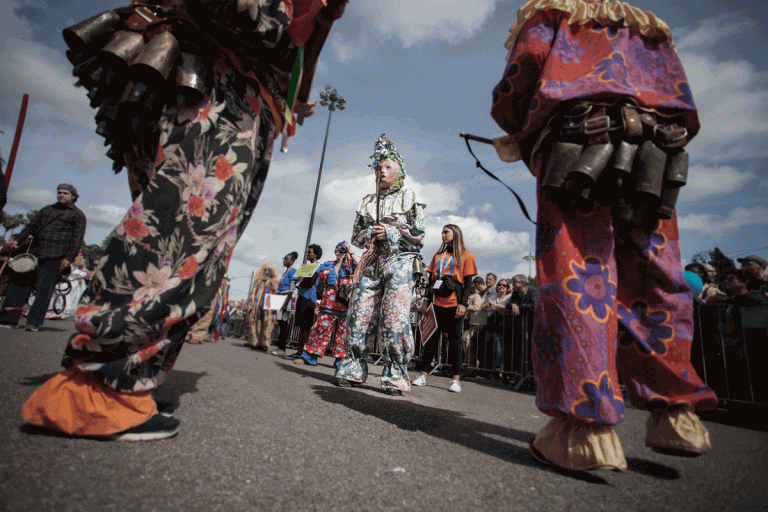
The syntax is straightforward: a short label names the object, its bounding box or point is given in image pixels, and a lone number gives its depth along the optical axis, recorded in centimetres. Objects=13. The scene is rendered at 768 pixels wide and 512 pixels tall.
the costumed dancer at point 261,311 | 837
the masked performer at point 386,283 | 339
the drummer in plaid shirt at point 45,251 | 488
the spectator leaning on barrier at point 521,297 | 616
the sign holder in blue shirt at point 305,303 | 666
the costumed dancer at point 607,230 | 144
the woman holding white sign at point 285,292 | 760
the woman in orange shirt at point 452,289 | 494
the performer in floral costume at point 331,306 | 562
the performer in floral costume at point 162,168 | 116
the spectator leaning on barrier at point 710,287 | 481
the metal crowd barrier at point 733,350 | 383
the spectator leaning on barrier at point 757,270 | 430
